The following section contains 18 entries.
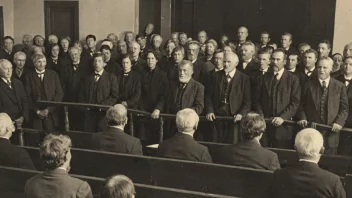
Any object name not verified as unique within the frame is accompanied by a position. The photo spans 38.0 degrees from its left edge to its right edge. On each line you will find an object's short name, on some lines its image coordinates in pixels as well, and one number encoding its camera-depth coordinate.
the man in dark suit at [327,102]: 6.46
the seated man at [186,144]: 4.92
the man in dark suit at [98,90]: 7.75
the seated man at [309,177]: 3.82
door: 12.94
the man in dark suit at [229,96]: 6.96
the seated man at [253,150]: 4.66
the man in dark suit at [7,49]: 10.69
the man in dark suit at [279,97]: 6.80
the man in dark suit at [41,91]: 7.91
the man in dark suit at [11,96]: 7.41
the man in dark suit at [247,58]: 7.88
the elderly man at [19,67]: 8.38
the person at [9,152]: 4.80
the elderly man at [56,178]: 3.69
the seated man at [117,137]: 5.20
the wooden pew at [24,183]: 4.20
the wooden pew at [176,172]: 4.50
